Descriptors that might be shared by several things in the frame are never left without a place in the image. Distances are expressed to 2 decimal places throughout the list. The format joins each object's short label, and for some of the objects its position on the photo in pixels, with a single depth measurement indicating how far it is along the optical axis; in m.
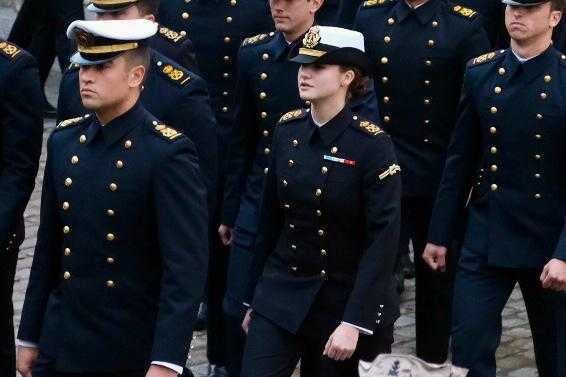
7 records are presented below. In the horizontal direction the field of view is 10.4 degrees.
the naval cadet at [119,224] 11.01
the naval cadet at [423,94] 15.50
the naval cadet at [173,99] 13.69
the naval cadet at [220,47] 16.19
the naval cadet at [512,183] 13.42
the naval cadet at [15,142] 13.11
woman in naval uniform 12.15
